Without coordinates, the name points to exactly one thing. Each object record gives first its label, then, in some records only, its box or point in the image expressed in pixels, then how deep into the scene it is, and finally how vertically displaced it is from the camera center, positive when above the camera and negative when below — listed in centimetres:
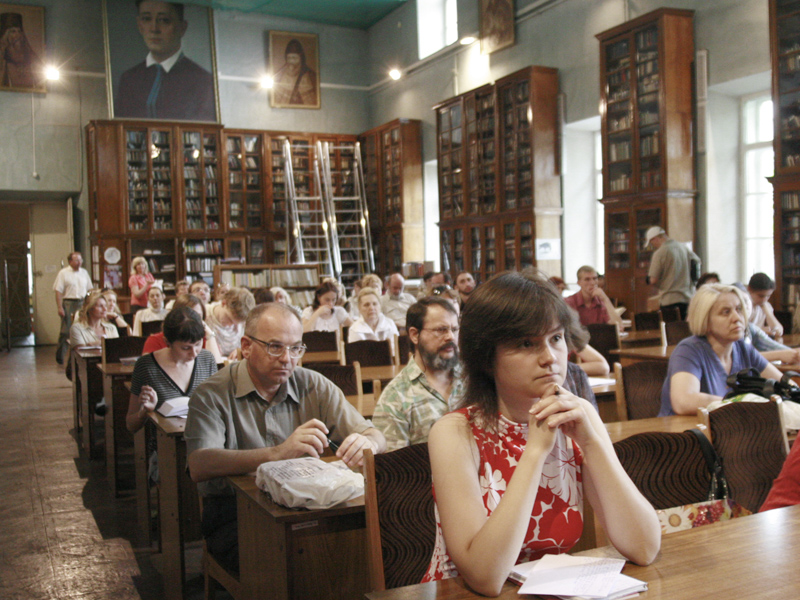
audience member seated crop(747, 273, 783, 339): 652 -40
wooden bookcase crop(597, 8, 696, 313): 953 +151
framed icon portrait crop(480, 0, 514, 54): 1281 +403
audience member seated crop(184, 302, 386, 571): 267 -50
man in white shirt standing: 1315 -17
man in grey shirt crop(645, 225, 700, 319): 919 -17
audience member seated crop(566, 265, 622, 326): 757 -42
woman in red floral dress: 144 -40
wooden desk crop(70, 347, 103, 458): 601 -89
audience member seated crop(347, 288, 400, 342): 656 -49
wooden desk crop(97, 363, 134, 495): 505 -93
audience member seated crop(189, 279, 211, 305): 891 -20
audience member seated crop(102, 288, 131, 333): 798 -38
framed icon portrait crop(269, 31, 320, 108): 1688 +441
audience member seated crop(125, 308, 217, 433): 388 -49
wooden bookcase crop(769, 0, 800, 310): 812 +118
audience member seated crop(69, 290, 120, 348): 709 -45
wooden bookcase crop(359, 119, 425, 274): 1556 +152
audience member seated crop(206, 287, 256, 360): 634 -38
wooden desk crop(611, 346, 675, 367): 517 -66
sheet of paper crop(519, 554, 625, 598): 133 -57
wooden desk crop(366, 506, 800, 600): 134 -58
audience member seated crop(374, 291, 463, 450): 272 -42
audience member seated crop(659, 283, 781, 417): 342 -44
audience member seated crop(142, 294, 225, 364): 458 -40
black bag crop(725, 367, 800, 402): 310 -53
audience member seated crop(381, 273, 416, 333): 933 -42
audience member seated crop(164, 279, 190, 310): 935 -17
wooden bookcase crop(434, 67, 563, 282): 1187 +143
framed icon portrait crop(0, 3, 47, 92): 1499 +449
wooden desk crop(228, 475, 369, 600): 211 -80
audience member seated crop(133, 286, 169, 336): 827 -39
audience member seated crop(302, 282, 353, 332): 767 -44
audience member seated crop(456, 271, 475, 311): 975 -24
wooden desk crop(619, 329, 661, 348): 661 -69
